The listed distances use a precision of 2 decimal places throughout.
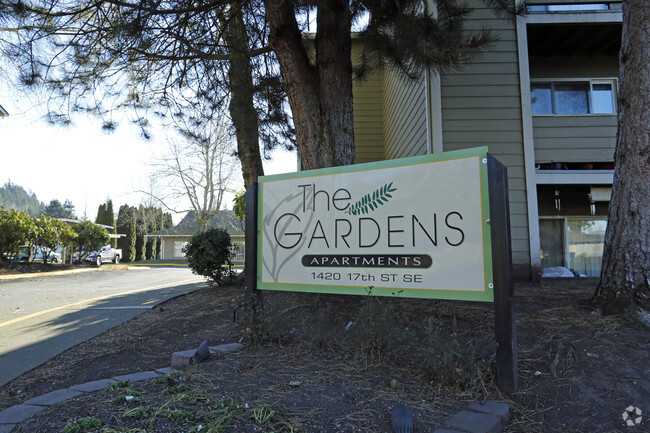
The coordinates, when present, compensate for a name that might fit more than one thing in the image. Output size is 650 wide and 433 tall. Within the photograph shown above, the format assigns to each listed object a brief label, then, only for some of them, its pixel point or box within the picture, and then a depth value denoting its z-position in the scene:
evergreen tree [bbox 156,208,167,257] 37.53
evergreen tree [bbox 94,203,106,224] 39.41
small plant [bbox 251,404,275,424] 2.33
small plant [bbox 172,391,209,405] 2.56
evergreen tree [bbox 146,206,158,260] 36.41
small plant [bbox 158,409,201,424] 2.31
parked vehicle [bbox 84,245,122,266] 22.69
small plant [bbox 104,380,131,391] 2.84
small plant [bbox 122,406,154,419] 2.38
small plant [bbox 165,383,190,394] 2.76
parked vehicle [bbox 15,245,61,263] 16.42
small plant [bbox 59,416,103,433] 2.21
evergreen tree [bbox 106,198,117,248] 39.09
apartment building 7.98
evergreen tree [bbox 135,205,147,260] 36.09
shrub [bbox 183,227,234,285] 8.02
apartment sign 3.14
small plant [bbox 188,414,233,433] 2.19
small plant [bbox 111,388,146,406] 2.57
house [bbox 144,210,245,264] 33.78
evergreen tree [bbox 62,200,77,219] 83.46
